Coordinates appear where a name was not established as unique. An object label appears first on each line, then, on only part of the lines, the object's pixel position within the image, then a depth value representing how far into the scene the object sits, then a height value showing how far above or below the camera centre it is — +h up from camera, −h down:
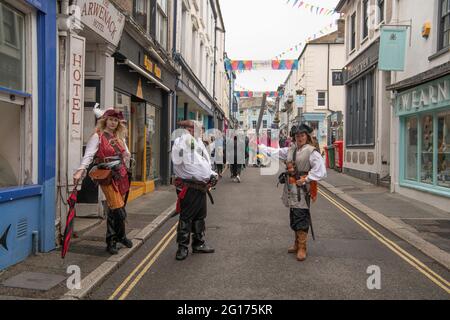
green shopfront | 10.12 +0.41
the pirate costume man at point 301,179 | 5.79 -0.37
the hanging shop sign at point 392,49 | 11.95 +2.86
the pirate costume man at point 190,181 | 5.79 -0.40
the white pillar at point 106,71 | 8.12 +1.51
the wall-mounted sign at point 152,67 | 10.94 +2.24
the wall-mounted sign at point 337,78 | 21.33 +3.67
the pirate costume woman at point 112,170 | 5.57 -0.24
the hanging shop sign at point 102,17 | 6.72 +2.24
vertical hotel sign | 6.23 +0.76
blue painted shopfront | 5.16 -0.25
